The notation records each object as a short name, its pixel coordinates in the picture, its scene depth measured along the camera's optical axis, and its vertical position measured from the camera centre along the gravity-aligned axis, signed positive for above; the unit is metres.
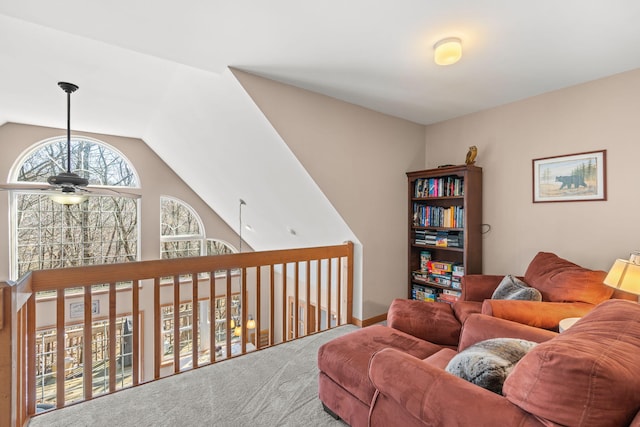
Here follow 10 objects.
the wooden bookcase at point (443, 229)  3.08 -0.17
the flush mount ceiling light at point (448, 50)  1.90 +1.05
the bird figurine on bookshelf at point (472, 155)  3.12 +0.61
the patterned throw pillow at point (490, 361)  1.09 -0.58
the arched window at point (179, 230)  5.40 -0.29
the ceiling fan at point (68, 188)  2.59 +0.24
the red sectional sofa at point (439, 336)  1.12 -0.69
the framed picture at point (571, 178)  2.49 +0.32
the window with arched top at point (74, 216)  4.41 -0.03
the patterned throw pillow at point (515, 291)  2.17 -0.58
